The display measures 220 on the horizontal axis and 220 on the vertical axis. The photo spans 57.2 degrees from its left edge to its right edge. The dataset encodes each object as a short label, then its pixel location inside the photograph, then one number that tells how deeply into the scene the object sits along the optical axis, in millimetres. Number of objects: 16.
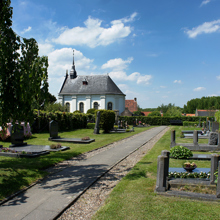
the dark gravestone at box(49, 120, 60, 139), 15941
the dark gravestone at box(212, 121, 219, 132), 16967
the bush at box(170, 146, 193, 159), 9766
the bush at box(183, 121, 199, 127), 38219
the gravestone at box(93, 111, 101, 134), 21706
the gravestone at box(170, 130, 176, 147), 13092
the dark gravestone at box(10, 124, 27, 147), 12188
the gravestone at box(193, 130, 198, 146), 12434
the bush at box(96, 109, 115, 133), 22578
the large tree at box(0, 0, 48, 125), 6006
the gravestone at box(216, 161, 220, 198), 4832
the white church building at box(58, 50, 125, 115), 50031
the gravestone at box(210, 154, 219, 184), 5694
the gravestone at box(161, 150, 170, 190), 5514
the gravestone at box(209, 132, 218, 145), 12531
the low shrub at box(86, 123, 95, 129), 28828
